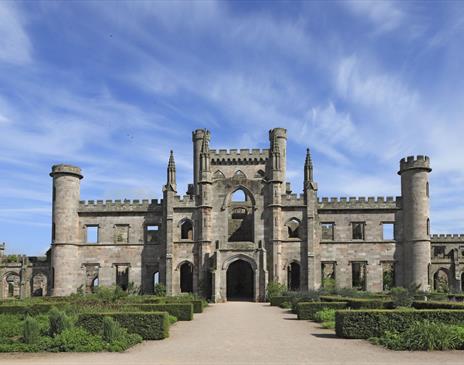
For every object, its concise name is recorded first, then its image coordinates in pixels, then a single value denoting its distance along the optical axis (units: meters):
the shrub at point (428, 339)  15.16
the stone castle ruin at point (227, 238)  43.72
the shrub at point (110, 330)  15.70
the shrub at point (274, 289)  40.78
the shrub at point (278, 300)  35.83
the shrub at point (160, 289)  42.97
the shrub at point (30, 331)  15.57
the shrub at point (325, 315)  22.62
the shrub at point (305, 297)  30.70
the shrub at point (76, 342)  15.15
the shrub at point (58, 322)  16.20
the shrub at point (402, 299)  22.45
